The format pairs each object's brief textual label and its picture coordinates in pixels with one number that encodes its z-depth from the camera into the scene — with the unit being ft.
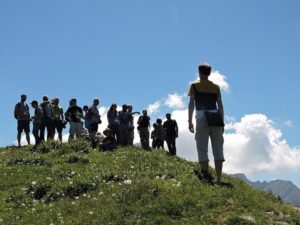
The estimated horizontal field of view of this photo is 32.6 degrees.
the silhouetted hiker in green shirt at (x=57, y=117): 100.12
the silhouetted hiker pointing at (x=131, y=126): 102.74
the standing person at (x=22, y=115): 99.60
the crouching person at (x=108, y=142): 89.14
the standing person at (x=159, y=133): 106.54
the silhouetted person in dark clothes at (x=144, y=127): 100.78
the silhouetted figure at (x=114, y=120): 98.84
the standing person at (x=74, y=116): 100.27
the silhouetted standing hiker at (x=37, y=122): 98.58
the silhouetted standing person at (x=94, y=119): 98.07
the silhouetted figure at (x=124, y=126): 99.40
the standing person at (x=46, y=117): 98.68
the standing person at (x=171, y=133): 99.66
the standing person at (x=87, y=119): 99.35
